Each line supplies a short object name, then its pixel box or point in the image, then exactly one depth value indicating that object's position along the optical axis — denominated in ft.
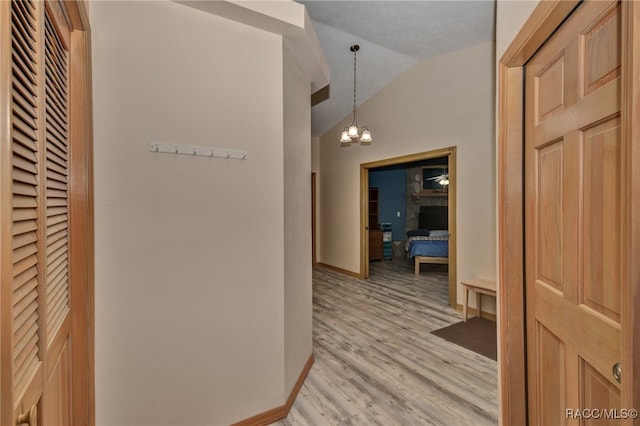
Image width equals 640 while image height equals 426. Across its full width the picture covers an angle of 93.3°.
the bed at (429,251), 18.66
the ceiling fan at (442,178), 25.81
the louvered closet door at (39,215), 2.34
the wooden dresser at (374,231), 23.02
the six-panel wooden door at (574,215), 2.90
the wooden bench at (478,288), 10.73
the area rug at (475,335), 9.14
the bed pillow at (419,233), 22.41
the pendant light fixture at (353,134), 12.19
